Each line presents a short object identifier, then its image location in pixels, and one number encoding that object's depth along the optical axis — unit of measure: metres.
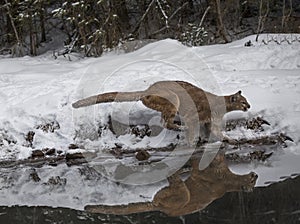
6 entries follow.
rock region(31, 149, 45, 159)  13.31
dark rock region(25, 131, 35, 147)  13.62
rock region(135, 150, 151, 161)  12.60
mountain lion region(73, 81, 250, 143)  12.63
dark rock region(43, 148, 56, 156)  13.31
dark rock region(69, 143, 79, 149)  13.31
